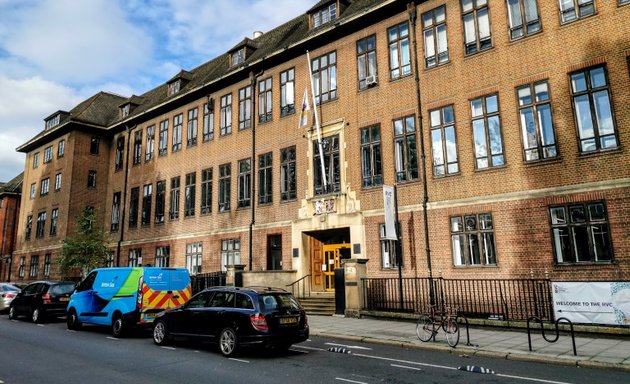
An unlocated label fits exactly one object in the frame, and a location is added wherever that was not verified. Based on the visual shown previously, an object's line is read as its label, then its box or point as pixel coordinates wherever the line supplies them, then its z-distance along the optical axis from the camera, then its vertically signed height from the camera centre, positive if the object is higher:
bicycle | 10.75 -1.30
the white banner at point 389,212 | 16.23 +2.36
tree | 28.12 +2.25
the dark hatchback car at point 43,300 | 17.61 -0.60
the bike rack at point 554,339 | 9.26 -1.65
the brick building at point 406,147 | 13.86 +5.30
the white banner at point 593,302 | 10.90 -0.84
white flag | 20.75 +7.77
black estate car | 9.62 -0.90
